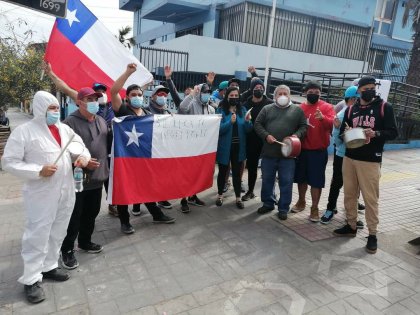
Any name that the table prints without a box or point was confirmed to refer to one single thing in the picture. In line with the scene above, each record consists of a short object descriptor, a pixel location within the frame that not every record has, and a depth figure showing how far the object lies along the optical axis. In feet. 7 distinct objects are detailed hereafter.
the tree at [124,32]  98.56
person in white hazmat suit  9.50
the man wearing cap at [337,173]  16.17
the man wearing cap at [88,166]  11.64
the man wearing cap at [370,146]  13.21
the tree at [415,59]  44.06
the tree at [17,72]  30.55
